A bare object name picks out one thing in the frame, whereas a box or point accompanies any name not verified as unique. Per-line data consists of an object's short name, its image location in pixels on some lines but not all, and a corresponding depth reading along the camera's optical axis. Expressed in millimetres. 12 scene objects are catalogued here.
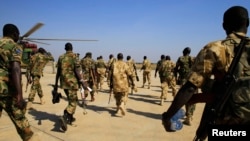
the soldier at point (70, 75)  4258
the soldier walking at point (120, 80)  5320
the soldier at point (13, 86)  2518
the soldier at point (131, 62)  9484
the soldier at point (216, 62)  1444
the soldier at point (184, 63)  5245
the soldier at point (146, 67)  10317
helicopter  11395
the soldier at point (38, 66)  6054
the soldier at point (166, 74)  6601
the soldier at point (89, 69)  7533
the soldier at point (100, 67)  9604
